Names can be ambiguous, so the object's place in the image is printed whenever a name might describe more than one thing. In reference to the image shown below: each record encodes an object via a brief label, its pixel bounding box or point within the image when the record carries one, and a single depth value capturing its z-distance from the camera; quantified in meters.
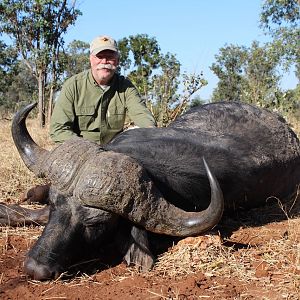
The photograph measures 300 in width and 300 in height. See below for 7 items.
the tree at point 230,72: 31.62
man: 4.89
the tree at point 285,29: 14.39
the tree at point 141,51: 16.70
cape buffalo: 2.88
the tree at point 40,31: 16.08
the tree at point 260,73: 12.22
